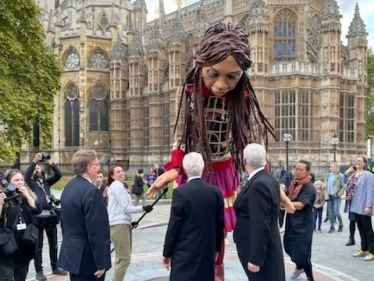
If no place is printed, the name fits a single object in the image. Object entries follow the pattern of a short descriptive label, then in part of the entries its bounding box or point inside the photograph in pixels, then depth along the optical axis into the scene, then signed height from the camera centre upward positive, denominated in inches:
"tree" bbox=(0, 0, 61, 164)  631.8 +100.2
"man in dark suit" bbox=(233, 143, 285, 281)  151.5 -31.7
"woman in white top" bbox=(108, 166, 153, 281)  222.1 -45.5
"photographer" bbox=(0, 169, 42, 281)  190.1 -40.5
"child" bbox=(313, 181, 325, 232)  424.2 -61.0
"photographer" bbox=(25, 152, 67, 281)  264.5 -48.7
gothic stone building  1178.0 +198.2
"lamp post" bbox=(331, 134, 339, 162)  1042.7 -13.2
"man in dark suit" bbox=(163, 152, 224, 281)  158.4 -34.1
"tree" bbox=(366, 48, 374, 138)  1718.8 +145.4
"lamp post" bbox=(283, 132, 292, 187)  868.7 -2.4
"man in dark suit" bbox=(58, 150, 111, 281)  163.8 -34.6
